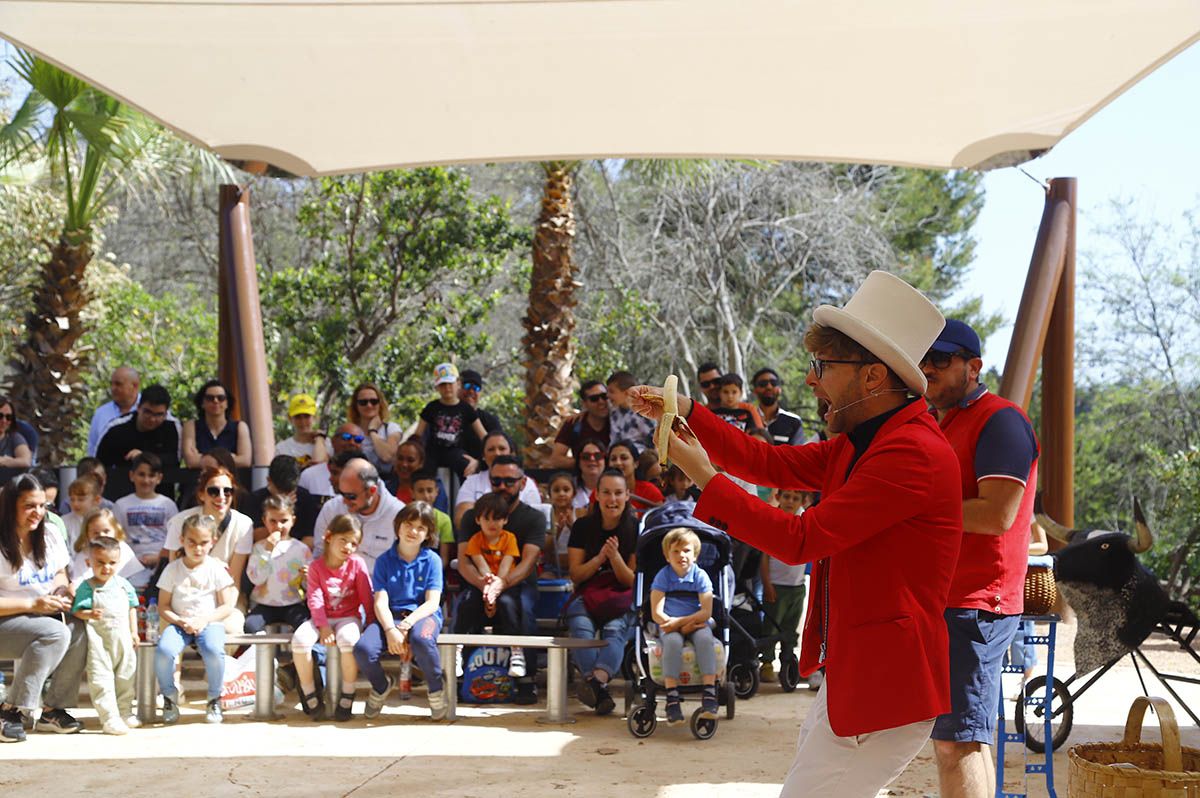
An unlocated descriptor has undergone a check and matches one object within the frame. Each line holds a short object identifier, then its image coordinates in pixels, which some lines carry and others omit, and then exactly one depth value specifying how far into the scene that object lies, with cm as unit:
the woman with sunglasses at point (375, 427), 863
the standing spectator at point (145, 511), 791
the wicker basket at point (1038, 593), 449
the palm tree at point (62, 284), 1186
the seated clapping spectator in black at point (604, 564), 726
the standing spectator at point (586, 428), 859
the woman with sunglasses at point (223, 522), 752
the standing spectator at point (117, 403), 854
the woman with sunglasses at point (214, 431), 845
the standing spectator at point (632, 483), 791
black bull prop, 483
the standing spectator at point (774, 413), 855
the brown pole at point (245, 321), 844
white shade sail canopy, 557
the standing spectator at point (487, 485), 812
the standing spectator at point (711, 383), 837
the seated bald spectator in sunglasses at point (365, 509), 770
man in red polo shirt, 347
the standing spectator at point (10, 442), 835
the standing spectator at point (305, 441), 878
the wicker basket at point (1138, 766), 375
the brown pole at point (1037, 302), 852
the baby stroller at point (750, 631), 761
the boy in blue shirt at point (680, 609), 671
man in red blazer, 272
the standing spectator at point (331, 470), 836
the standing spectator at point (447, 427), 877
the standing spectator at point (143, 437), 840
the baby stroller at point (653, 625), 662
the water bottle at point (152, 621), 721
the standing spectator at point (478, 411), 883
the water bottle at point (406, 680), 742
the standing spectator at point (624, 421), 859
